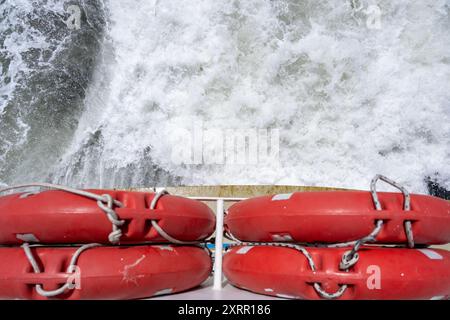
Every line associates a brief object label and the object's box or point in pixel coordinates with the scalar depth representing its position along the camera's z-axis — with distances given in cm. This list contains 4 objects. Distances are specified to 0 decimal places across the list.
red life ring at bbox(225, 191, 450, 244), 101
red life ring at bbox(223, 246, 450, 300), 97
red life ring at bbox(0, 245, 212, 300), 95
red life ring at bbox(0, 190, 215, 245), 100
